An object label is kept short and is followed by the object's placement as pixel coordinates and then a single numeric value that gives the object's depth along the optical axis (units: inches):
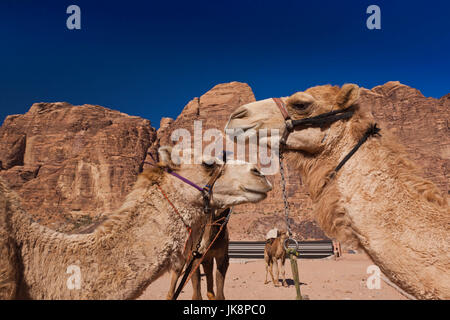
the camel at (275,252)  487.7
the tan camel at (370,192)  86.7
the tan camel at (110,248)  95.5
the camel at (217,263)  259.8
